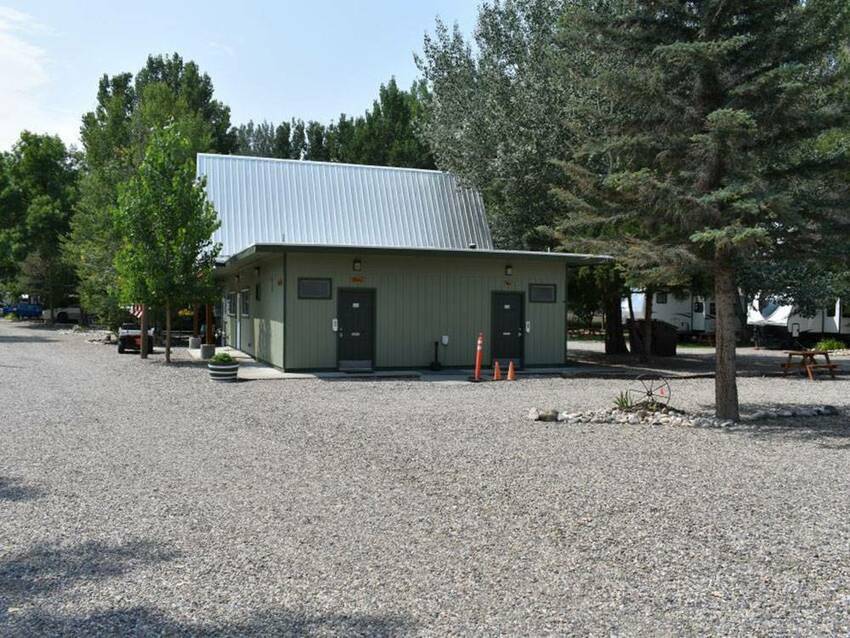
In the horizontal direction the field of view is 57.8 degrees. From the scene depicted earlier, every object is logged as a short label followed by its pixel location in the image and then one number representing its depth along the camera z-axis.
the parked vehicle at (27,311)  55.56
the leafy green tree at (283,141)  54.16
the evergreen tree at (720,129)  10.48
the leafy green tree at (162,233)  20.86
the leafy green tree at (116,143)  30.48
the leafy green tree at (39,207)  45.47
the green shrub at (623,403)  11.96
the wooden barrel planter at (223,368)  16.58
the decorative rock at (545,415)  11.43
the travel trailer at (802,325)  32.25
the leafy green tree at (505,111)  23.69
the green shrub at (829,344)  29.48
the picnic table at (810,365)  18.69
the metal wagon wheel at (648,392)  14.06
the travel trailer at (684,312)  37.16
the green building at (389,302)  18.25
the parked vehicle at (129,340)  25.42
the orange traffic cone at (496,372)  17.56
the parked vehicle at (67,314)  50.78
